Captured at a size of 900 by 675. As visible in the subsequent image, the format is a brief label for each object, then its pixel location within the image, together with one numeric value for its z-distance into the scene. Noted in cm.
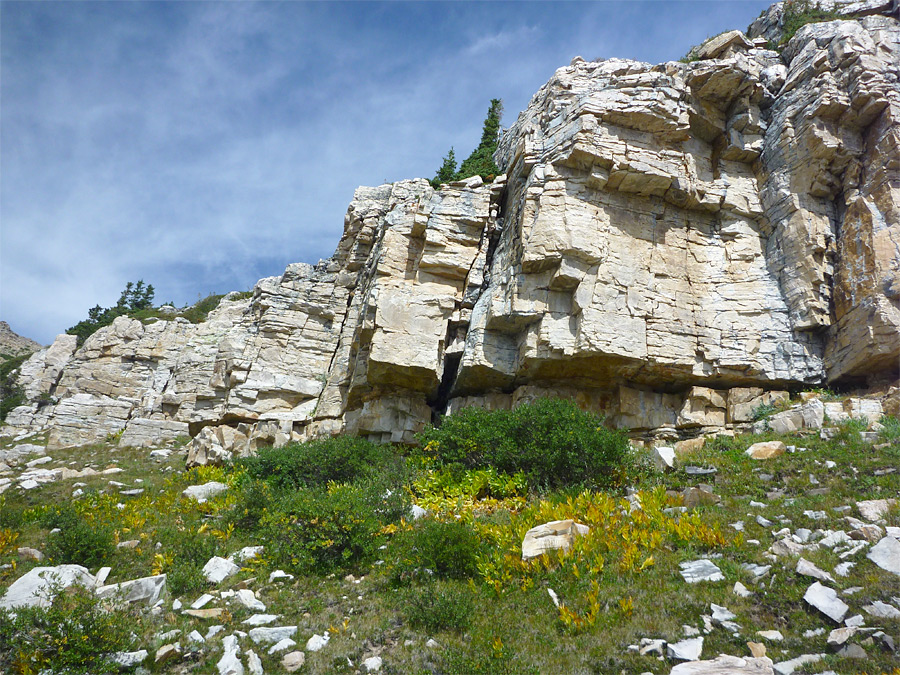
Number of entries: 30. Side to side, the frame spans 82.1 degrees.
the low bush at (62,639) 654
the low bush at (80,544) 1032
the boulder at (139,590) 862
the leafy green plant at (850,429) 1357
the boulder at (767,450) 1367
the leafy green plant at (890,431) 1304
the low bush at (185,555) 924
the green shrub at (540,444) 1401
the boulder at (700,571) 799
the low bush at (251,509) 1293
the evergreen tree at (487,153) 2840
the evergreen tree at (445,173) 2977
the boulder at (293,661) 700
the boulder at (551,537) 931
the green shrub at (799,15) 2428
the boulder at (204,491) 1653
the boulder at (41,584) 789
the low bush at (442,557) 938
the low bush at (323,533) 1023
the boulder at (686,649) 622
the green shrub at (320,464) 1673
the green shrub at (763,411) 1801
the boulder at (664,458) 1419
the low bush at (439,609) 771
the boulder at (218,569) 980
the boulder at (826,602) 652
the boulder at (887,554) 735
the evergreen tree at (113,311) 4738
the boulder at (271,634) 763
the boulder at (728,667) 570
